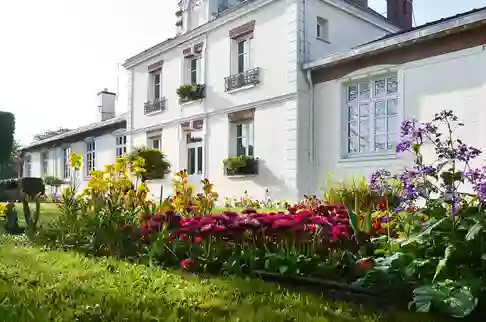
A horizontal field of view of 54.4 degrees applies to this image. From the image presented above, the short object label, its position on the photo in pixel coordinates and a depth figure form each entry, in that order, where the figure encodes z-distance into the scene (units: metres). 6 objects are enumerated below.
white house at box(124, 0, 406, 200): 12.59
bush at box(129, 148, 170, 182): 15.86
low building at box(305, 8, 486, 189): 9.45
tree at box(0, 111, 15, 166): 20.22
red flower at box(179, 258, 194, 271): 3.94
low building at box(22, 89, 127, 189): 21.96
